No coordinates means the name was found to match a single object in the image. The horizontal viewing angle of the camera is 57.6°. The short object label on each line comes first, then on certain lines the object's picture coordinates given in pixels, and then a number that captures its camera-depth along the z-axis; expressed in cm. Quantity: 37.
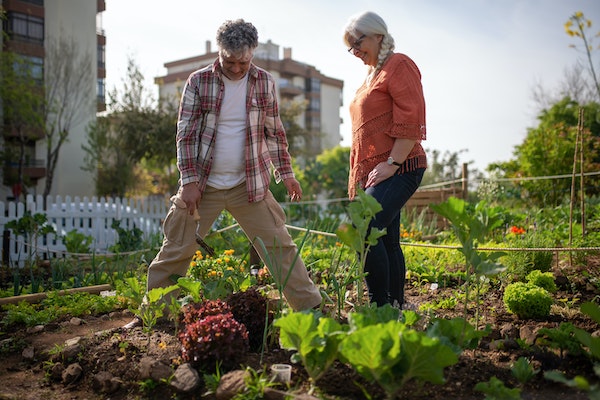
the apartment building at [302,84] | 4062
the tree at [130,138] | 2009
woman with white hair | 244
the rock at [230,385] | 173
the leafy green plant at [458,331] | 184
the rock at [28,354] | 253
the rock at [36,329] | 292
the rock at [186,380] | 183
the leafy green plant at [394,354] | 149
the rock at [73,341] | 247
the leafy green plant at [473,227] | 174
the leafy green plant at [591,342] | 178
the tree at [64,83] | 1934
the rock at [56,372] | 226
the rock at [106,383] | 204
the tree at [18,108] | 1653
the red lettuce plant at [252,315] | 228
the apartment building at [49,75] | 1961
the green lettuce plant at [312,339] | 164
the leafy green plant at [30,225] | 542
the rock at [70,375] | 219
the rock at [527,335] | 217
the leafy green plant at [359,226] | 189
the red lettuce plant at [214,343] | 191
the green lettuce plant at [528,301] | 270
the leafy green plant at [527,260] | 362
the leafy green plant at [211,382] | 182
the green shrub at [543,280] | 321
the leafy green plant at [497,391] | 155
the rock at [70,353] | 236
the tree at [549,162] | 848
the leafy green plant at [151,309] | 229
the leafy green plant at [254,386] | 172
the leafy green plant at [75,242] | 663
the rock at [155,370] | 196
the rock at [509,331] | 237
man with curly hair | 265
